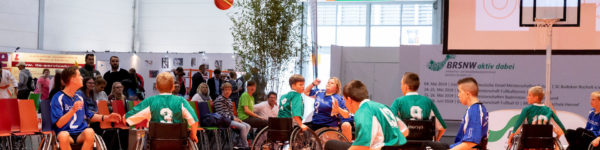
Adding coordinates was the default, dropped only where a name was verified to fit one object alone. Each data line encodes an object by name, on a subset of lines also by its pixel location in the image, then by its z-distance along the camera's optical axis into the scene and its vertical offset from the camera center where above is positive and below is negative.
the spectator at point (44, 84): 12.00 -0.29
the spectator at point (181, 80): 10.77 -0.14
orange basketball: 9.76 +1.12
